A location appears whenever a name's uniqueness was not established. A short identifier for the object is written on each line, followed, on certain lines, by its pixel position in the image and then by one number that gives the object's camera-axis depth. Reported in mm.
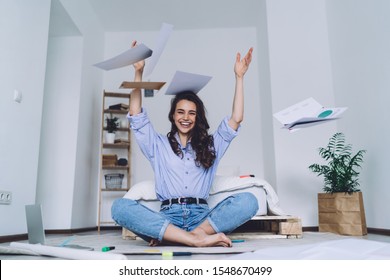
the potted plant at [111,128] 3912
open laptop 1312
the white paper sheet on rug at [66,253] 983
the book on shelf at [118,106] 3977
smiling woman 1535
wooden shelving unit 3847
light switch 2208
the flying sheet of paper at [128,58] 1418
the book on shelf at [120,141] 3955
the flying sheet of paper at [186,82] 1600
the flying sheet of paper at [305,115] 1724
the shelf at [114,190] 3836
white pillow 2277
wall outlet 2041
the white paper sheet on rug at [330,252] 896
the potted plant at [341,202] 2311
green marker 1319
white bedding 2283
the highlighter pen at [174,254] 1169
